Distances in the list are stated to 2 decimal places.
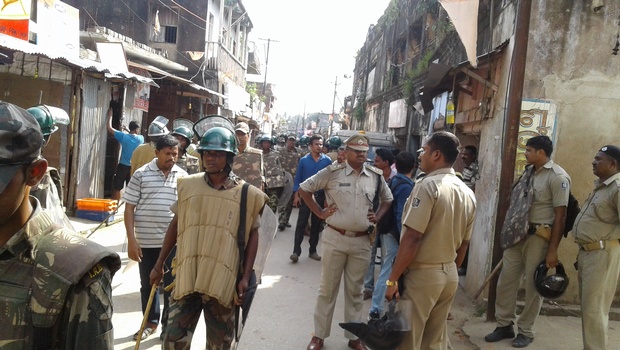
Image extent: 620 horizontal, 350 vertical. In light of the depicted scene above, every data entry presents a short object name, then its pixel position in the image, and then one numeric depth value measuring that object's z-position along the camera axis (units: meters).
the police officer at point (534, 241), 4.78
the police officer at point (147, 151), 6.25
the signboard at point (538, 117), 6.02
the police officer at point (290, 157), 11.22
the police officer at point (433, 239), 3.46
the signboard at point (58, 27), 8.80
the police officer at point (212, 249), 3.19
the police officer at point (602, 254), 4.46
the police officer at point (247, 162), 6.41
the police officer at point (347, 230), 4.62
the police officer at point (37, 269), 1.37
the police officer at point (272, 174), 9.05
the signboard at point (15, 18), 7.71
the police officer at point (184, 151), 6.05
